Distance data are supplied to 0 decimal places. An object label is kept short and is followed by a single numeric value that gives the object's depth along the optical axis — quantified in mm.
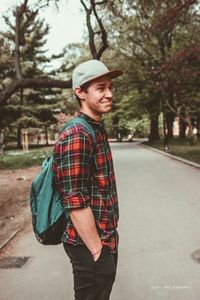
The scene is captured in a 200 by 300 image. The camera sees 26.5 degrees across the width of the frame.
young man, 2285
